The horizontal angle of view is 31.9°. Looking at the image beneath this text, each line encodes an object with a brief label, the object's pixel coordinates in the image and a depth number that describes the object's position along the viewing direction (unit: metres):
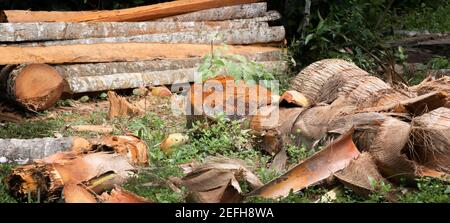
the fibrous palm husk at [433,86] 6.94
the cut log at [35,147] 6.24
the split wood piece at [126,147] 6.22
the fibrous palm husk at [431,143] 5.82
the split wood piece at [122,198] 5.29
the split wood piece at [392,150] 5.71
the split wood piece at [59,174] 5.52
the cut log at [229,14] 9.87
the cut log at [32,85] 8.25
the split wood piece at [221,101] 7.07
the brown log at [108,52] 8.60
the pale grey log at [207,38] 9.23
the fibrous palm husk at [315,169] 5.58
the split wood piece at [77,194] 5.29
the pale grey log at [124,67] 8.85
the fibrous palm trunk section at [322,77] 7.71
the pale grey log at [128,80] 8.78
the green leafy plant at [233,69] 7.51
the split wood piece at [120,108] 8.10
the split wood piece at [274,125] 6.66
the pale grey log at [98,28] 8.73
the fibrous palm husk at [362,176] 5.58
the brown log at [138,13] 9.24
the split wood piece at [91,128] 7.45
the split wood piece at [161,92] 8.96
